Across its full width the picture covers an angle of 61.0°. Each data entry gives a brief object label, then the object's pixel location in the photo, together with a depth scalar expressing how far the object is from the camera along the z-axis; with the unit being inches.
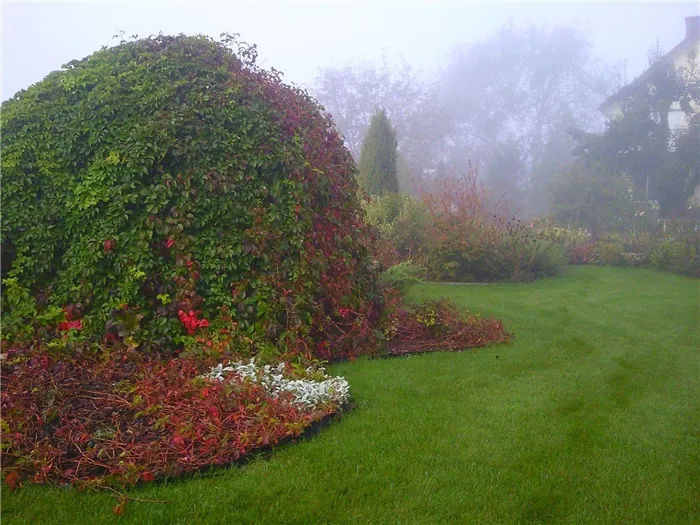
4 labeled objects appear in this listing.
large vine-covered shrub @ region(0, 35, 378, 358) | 180.2
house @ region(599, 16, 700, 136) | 944.3
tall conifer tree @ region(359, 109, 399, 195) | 604.4
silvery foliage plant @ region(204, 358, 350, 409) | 151.2
